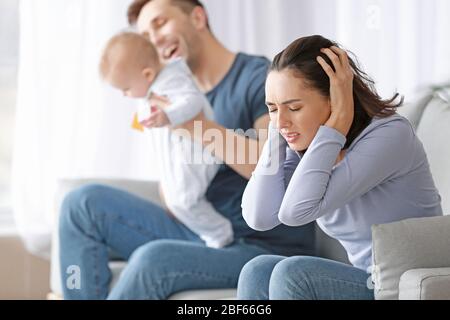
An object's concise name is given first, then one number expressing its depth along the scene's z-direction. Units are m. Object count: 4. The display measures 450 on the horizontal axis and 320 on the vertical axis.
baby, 7.67
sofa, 6.79
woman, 6.77
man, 7.68
